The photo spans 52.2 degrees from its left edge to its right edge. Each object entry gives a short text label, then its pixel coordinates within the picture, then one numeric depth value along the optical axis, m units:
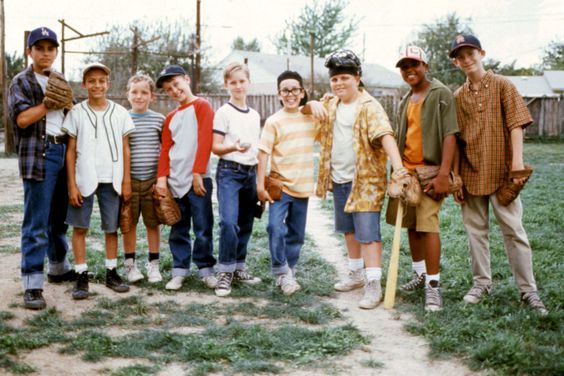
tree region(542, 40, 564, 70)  51.59
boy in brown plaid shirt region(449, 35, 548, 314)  4.14
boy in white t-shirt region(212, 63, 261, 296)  4.62
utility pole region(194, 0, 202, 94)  19.11
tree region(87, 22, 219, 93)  27.14
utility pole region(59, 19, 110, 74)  16.78
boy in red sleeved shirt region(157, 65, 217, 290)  4.66
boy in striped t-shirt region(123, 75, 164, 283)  4.85
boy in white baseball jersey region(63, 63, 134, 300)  4.51
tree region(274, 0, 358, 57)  50.16
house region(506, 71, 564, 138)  22.77
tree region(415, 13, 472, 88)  42.22
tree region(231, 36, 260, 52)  58.59
